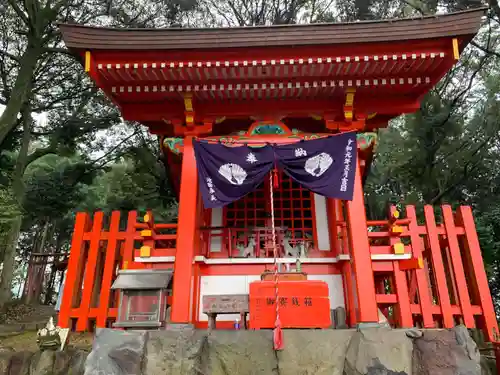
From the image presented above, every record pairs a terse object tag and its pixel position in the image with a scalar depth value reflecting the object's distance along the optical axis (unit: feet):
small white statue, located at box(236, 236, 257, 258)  24.00
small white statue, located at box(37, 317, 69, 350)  18.60
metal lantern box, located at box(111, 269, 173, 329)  18.63
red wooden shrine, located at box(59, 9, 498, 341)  19.34
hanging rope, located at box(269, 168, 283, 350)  15.93
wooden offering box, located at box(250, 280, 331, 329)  16.98
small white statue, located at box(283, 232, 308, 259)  23.51
